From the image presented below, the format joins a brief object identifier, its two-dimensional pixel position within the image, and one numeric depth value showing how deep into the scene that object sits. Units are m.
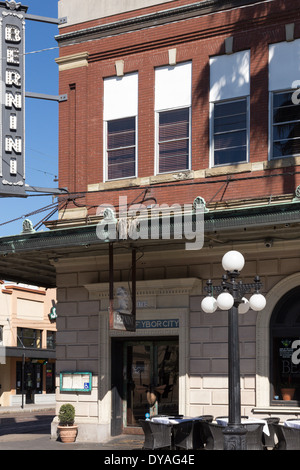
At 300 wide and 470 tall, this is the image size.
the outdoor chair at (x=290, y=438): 15.84
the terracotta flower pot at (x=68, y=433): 21.22
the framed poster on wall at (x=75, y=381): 21.61
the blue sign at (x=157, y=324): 20.72
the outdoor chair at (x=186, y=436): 17.57
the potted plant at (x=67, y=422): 21.22
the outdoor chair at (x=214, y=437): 16.39
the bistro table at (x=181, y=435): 17.55
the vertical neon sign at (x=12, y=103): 21.39
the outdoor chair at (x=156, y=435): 17.34
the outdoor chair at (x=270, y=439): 16.83
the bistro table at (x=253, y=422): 16.58
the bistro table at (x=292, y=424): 16.19
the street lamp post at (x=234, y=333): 14.04
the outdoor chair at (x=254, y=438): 15.99
